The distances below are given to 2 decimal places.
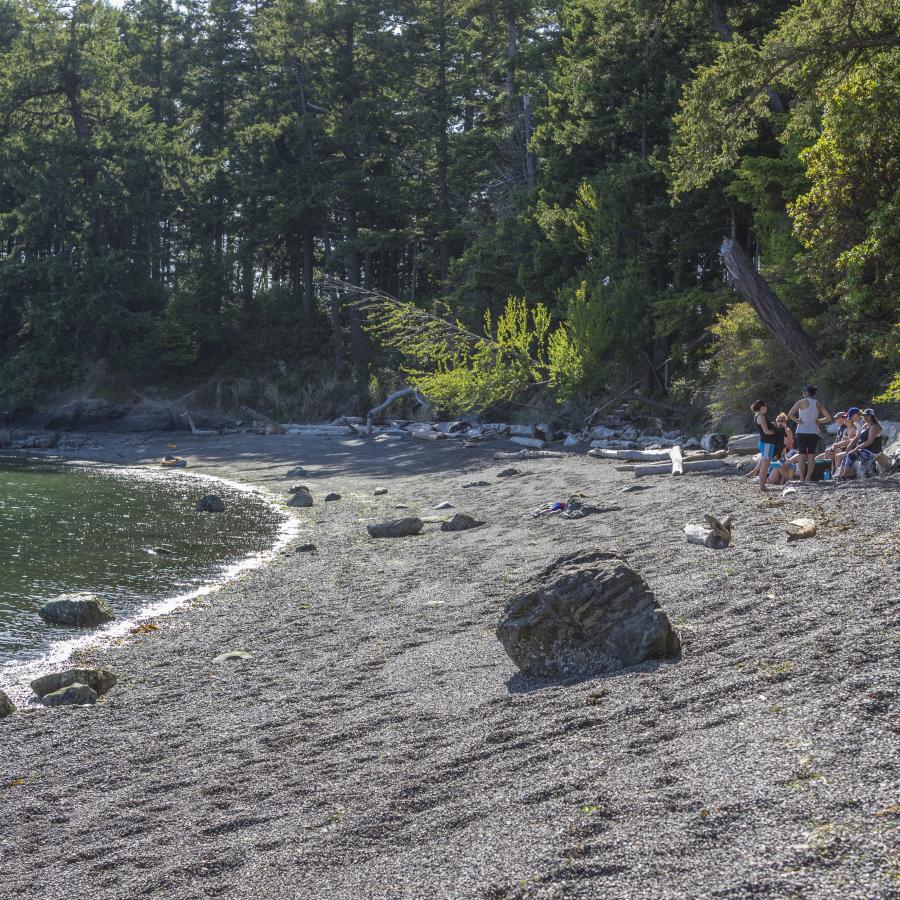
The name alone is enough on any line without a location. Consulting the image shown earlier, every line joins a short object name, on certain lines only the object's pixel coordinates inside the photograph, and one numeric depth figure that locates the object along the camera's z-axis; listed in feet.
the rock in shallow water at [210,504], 70.64
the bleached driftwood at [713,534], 35.76
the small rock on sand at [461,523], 53.31
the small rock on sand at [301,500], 72.18
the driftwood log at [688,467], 61.93
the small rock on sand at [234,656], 31.65
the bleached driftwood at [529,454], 84.12
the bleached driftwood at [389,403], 127.13
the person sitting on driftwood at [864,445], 48.83
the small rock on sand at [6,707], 27.25
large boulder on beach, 23.08
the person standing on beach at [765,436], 51.44
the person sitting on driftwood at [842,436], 50.88
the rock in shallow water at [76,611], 38.29
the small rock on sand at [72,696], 28.19
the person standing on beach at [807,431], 51.52
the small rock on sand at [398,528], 53.93
